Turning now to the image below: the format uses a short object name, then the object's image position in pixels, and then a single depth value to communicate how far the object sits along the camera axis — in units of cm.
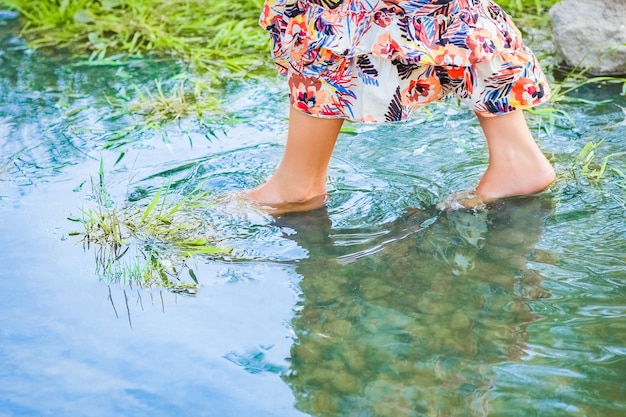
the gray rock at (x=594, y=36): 354
